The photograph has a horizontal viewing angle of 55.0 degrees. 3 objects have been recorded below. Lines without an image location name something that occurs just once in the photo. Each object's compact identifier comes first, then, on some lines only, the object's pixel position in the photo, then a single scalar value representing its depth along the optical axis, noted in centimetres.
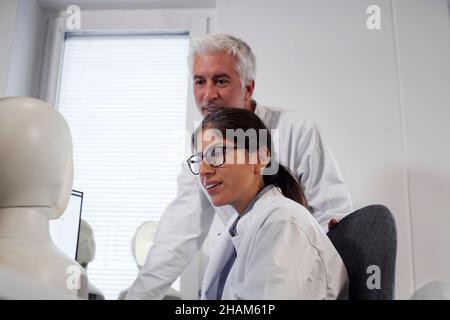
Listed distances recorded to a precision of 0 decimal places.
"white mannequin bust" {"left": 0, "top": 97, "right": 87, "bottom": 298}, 74
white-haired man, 100
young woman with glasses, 73
